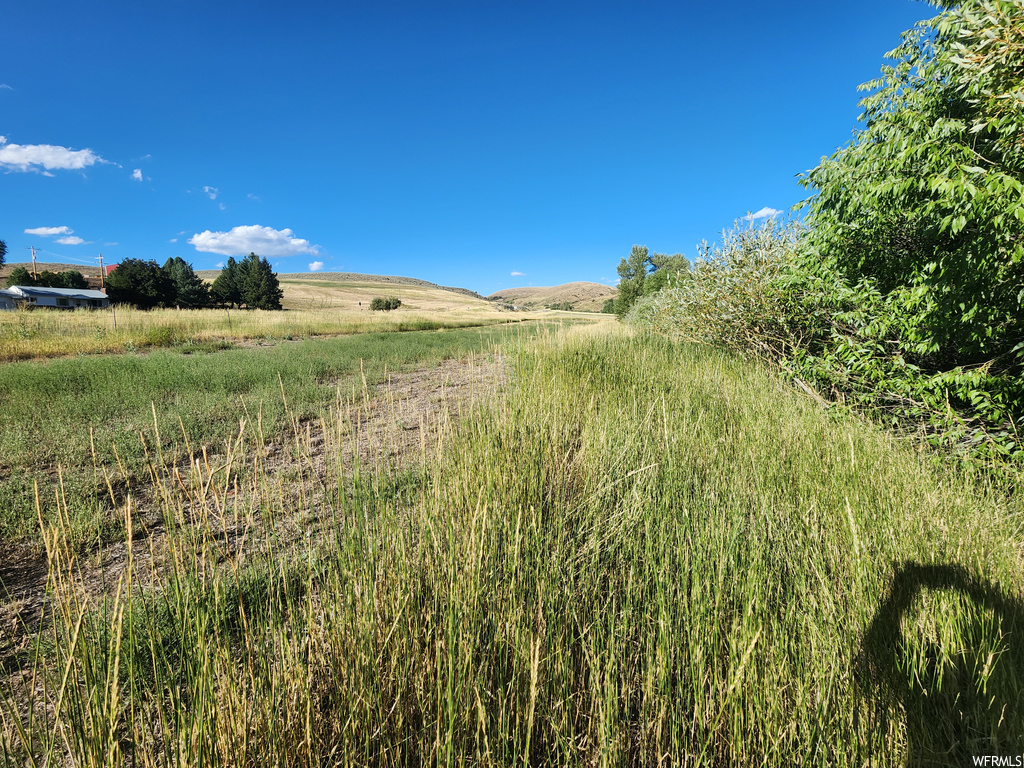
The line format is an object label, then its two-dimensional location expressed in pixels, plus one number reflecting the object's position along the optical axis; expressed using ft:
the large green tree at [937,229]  9.18
